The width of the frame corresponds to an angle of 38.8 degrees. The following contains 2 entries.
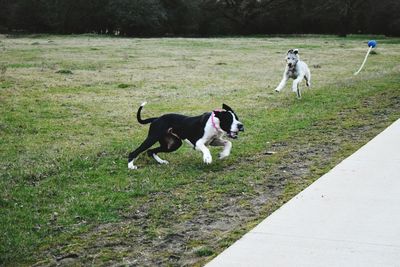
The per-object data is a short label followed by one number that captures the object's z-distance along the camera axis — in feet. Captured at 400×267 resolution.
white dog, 48.47
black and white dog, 26.36
